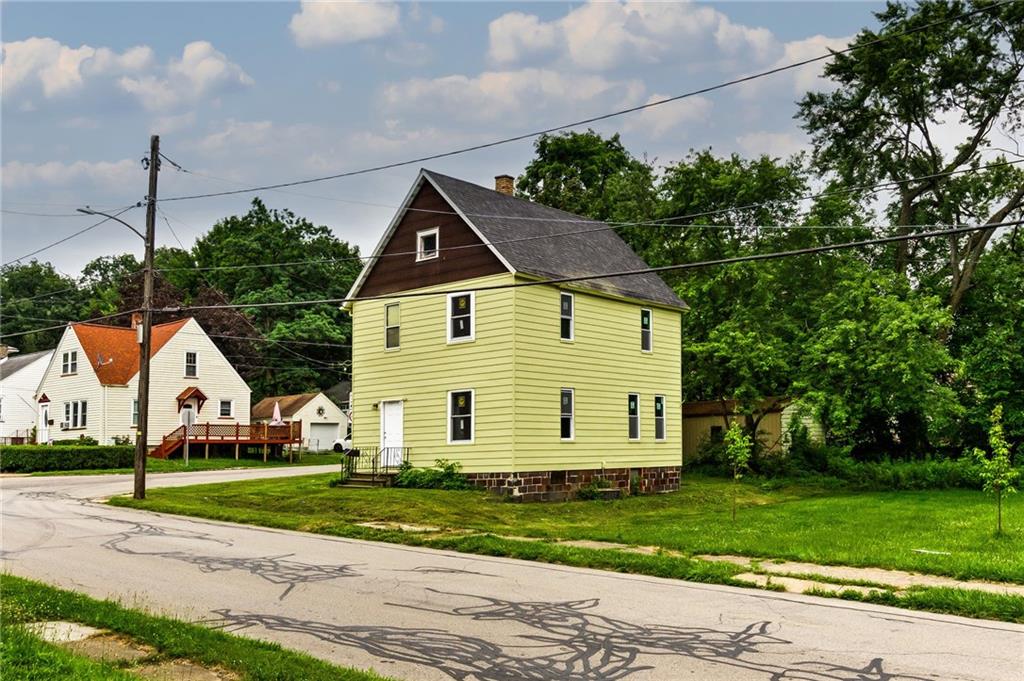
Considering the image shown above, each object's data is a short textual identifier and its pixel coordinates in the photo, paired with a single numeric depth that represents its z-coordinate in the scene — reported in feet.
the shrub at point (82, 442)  151.16
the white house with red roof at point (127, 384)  164.86
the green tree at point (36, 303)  306.55
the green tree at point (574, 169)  189.88
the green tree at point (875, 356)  106.93
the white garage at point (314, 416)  209.56
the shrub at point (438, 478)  85.97
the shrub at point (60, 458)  127.34
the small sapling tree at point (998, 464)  57.47
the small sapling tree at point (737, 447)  68.21
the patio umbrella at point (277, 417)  192.08
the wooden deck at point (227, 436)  159.12
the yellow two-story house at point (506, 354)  85.25
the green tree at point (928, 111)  119.65
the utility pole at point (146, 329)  83.25
